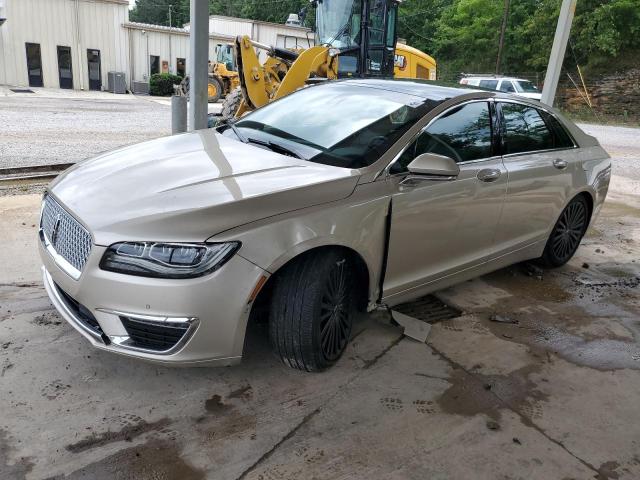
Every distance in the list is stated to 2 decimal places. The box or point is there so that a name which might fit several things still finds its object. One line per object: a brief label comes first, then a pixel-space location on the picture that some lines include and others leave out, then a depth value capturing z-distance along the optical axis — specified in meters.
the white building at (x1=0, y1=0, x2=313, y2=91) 26.47
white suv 22.50
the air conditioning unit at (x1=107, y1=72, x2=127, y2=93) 28.45
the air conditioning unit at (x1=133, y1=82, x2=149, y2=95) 28.88
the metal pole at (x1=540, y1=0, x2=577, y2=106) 6.79
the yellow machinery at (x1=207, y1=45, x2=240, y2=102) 20.97
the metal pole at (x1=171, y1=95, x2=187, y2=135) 6.59
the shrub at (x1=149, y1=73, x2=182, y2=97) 28.56
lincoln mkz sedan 2.46
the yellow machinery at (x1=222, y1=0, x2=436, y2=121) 10.11
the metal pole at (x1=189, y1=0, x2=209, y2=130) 5.69
